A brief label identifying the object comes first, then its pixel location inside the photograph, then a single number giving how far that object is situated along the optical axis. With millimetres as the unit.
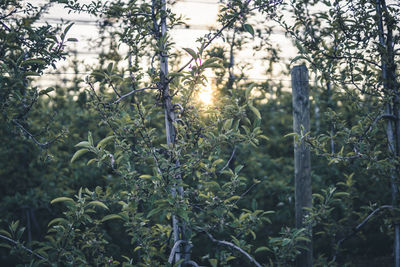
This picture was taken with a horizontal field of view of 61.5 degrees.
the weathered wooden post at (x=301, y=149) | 3127
